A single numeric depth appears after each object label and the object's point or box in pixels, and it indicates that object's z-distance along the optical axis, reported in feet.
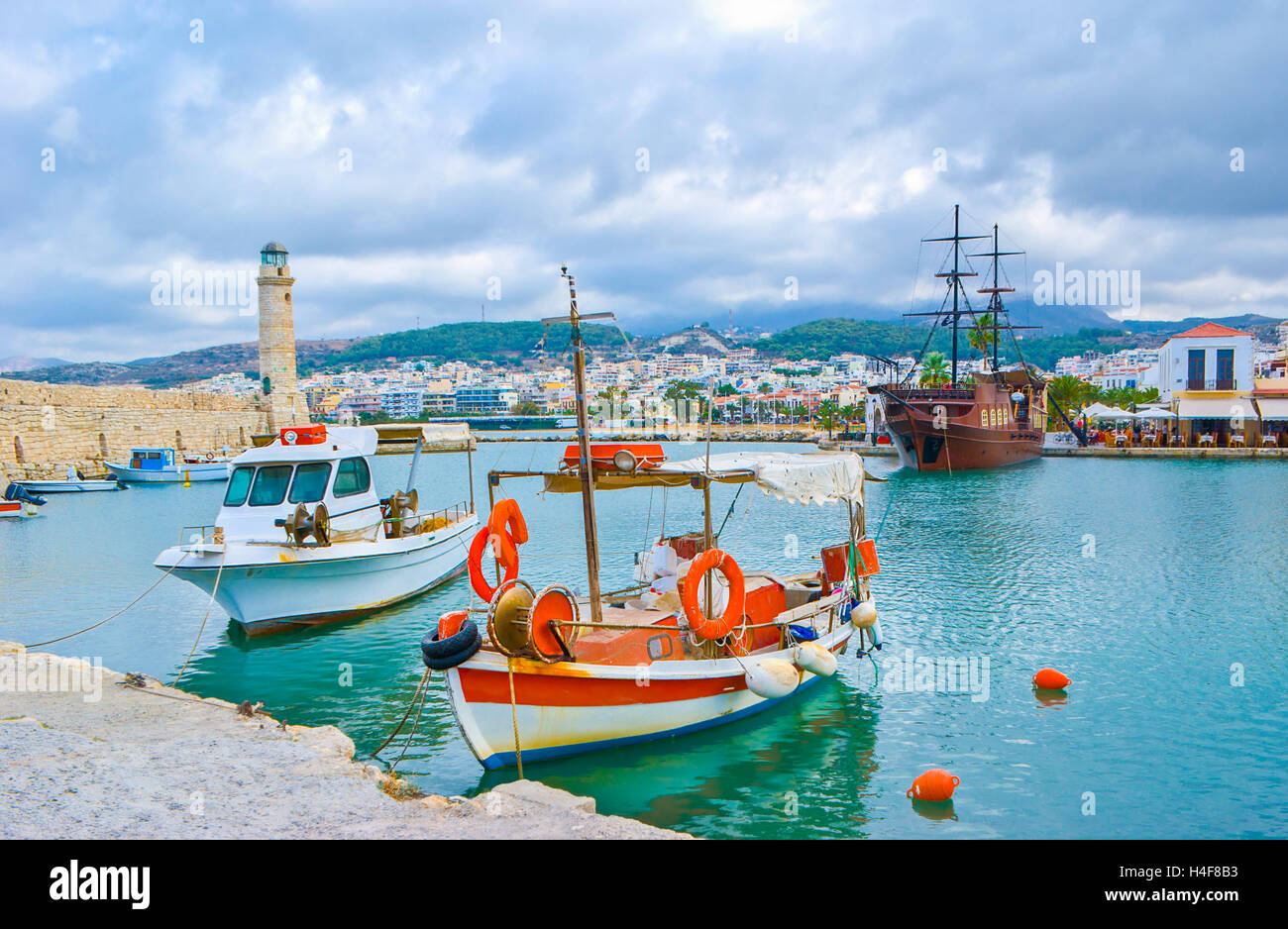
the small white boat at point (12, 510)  111.86
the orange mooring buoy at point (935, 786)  30.63
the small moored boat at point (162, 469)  158.10
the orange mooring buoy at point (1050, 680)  42.93
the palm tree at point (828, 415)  381.23
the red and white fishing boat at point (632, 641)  30.37
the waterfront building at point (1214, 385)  209.77
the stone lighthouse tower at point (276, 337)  205.16
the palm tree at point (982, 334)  250.98
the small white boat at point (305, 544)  49.60
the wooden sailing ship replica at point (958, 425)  183.52
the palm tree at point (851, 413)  410.97
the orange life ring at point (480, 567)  33.42
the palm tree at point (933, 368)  286.38
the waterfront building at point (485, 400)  625.00
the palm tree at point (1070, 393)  316.40
